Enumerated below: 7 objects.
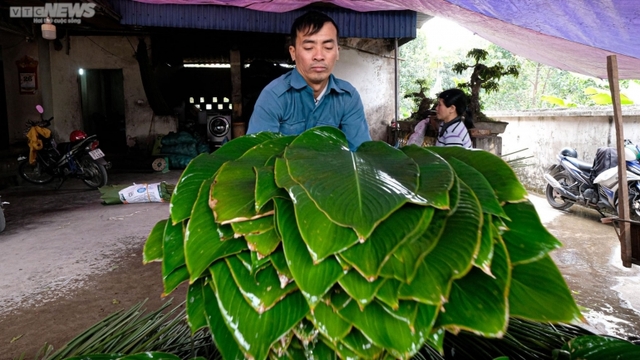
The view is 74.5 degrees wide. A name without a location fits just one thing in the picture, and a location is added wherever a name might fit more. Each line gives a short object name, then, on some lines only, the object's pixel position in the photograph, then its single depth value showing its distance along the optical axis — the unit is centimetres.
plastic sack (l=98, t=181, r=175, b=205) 590
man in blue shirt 135
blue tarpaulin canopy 237
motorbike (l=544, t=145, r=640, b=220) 499
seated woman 376
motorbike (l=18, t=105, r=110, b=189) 723
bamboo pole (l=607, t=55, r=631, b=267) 258
